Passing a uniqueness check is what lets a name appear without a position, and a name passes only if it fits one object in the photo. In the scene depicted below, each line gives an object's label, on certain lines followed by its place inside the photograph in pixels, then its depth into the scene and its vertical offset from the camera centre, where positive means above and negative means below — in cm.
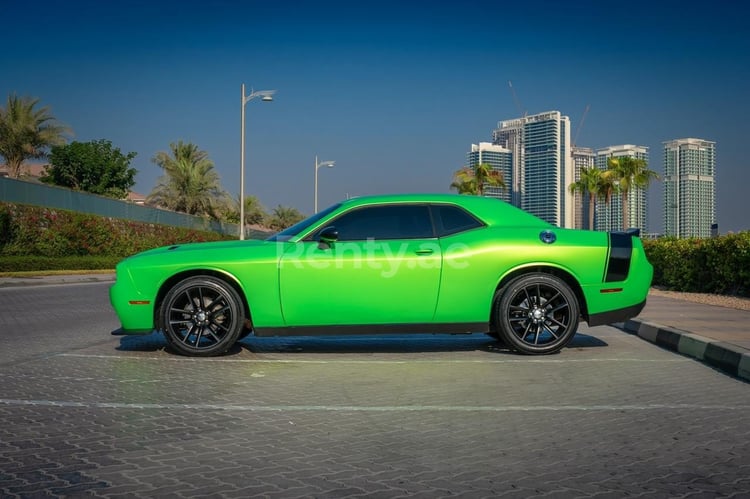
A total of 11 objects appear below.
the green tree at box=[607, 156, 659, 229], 6656 +707
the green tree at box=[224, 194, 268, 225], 7856 +361
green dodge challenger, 716 -34
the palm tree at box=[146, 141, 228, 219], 5853 +490
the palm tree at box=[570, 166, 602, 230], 7281 +665
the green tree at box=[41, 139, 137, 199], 5569 +583
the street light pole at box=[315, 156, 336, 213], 5952 +676
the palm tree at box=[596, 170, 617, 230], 7106 +632
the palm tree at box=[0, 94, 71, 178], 4594 +702
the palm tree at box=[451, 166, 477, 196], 7631 +716
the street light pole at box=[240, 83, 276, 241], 3759 +596
